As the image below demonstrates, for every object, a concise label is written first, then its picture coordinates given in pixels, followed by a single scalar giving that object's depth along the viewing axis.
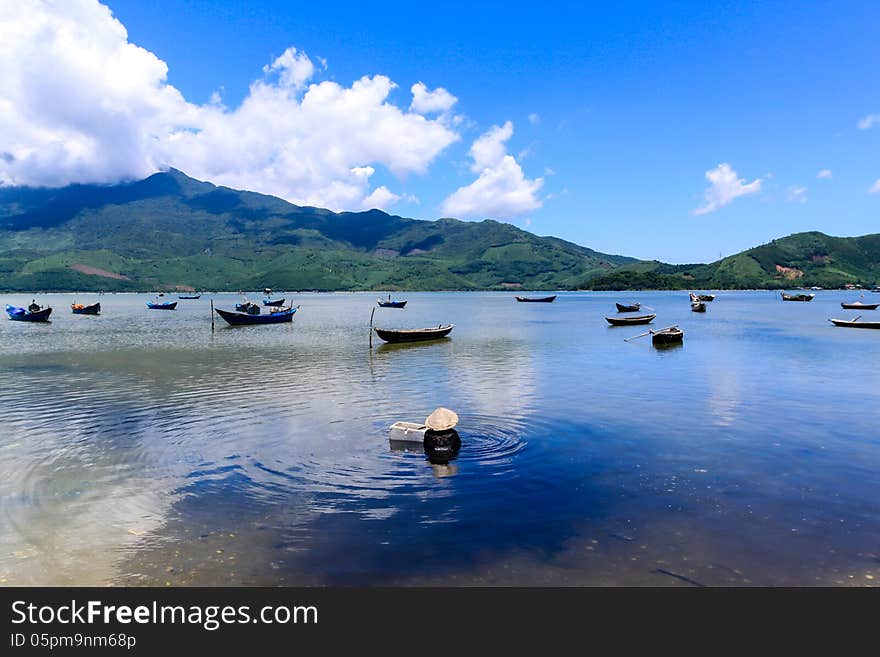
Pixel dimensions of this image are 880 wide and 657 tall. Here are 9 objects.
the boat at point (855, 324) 73.38
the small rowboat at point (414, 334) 57.91
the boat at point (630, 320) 80.69
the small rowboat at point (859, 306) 116.14
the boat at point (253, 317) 84.62
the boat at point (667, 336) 56.38
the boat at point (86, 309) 119.67
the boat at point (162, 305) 138.06
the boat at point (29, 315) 92.67
